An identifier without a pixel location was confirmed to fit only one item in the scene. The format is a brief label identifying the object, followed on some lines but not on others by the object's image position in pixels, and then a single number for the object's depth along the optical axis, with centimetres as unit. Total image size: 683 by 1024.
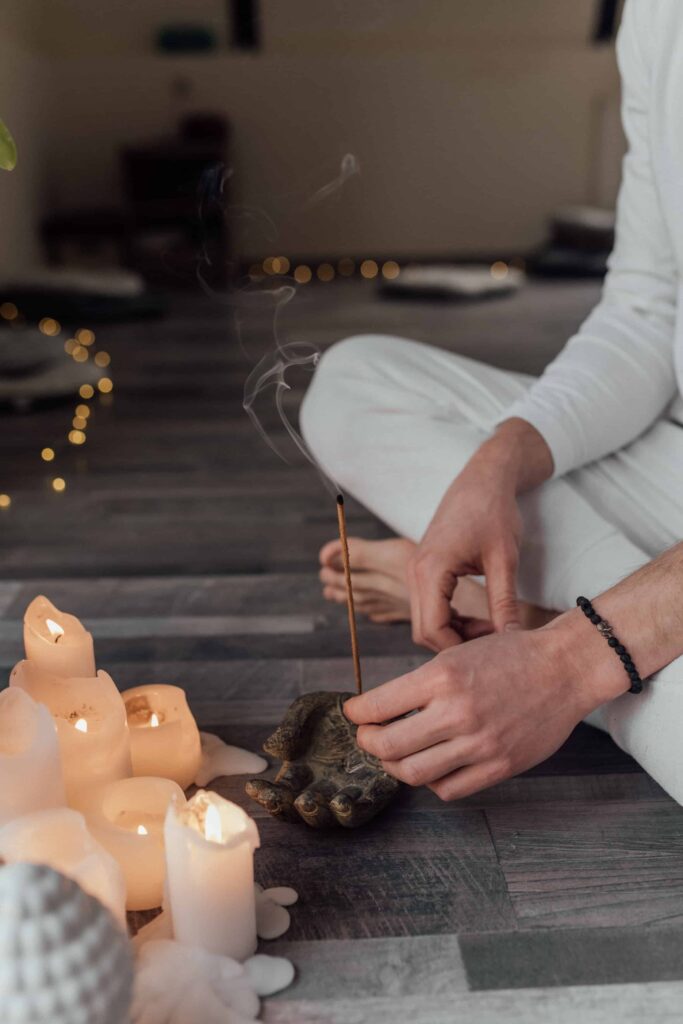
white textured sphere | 59
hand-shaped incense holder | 95
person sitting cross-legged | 87
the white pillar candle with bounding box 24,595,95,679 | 102
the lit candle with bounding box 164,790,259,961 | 77
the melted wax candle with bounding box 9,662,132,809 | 92
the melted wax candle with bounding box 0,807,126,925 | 76
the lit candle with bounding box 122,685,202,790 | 100
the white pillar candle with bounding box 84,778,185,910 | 85
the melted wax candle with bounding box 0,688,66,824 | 81
